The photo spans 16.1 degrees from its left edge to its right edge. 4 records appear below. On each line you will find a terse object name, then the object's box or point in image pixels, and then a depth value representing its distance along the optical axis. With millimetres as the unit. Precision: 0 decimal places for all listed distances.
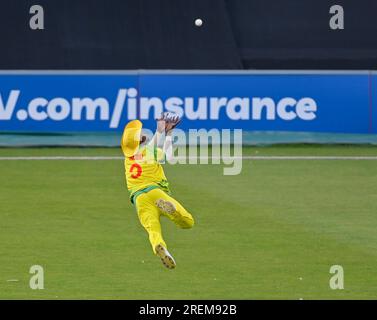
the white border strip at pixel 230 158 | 23406
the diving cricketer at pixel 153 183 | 13984
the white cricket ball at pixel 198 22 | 25078
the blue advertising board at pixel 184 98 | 24250
